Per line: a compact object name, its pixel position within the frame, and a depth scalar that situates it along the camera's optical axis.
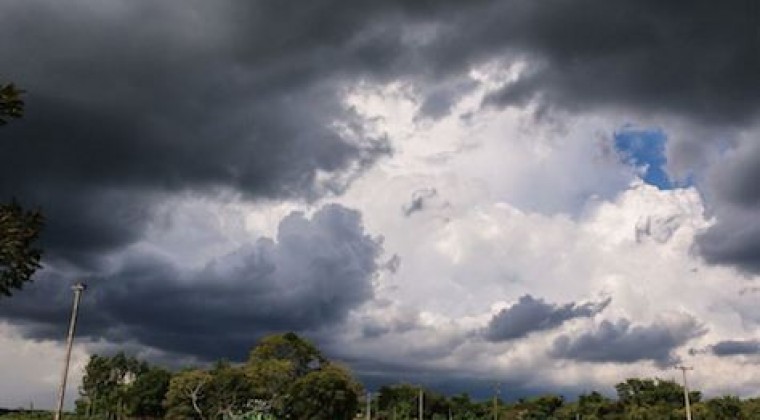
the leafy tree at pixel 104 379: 120.06
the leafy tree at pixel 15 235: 24.25
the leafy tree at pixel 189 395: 86.06
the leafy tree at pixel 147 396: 111.44
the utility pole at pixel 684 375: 78.34
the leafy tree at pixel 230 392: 85.94
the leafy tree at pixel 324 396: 87.06
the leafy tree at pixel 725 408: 98.89
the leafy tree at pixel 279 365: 87.50
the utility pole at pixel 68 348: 44.31
